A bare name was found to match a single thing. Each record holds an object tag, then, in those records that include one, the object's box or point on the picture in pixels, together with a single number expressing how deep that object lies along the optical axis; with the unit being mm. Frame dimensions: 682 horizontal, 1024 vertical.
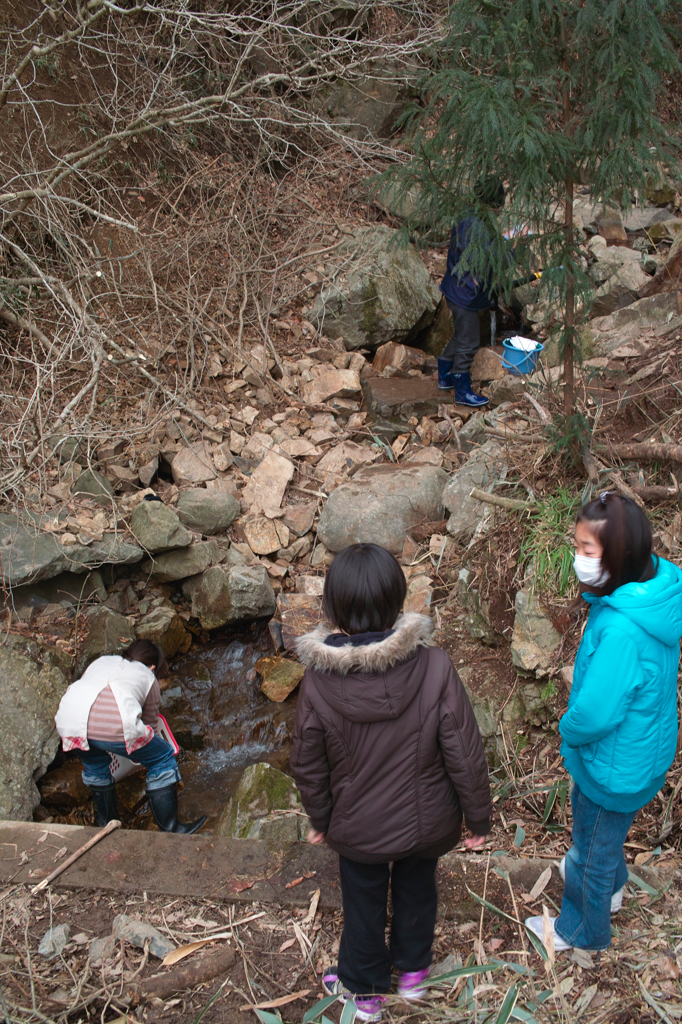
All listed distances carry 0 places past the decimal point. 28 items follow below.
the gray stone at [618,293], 5726
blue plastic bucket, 5188
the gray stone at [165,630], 4836
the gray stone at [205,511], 5355
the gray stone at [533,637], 3217
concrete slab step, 2354
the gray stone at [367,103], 7965
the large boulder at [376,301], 6777
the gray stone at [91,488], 5123
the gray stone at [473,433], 5418
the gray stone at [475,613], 3754
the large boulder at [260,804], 3283
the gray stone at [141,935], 2135
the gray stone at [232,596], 4973
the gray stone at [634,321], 4652
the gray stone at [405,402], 6117
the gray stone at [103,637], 4453
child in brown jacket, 1628
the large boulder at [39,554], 4406
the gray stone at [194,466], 5703
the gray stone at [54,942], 2143
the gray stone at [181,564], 5113
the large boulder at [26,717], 3592
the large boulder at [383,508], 5016
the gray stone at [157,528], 4961
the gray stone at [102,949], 2107
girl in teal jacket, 1625
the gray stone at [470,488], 4263
